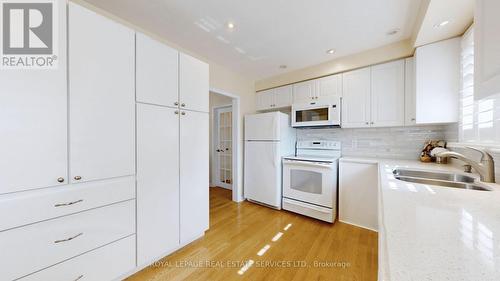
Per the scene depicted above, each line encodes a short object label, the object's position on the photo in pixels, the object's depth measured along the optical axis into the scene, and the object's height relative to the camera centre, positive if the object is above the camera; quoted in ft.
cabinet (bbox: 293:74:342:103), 8.72 +2.68
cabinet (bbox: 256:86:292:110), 10.39 +2.59
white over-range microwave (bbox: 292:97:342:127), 8.56 +1.38
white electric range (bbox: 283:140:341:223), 7.91 -2.06
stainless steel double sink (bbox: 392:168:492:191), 3.82 -1.04
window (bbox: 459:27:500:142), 4.31 +0.79
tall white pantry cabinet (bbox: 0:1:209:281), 3.29 -0.38
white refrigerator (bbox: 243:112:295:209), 9.48 -0.77
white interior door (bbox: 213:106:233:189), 13.69 -0.62
